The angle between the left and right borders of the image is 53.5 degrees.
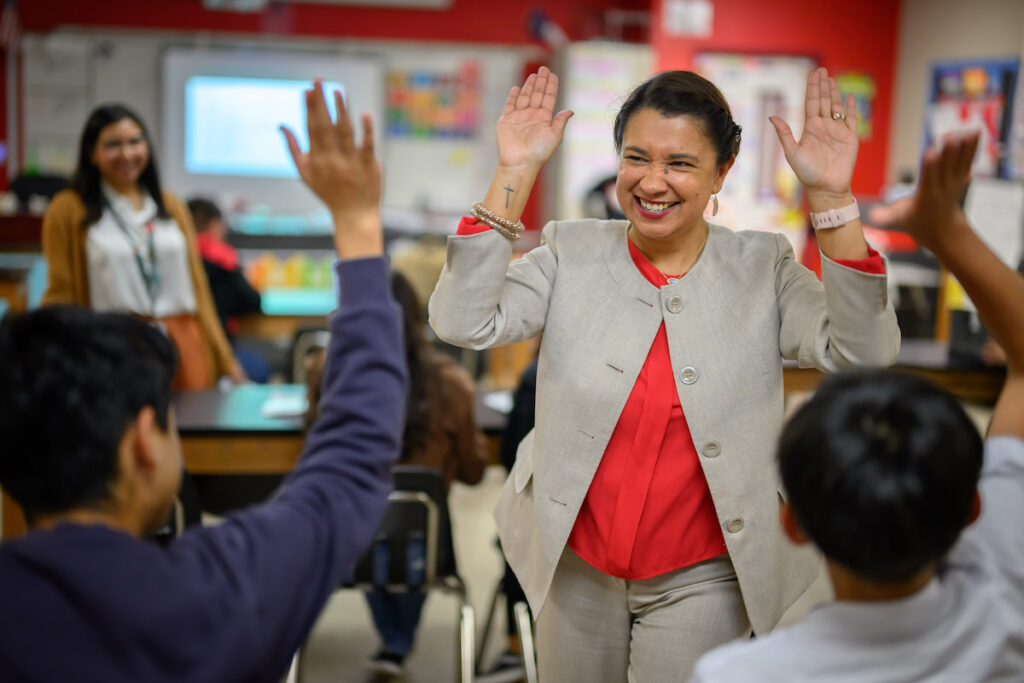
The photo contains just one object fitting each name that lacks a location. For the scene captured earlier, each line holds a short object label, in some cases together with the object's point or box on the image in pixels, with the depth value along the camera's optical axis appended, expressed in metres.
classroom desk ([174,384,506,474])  3.05
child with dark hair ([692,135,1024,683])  0.91
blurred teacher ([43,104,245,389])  3.41
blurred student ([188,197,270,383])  4.90
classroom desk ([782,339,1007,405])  3.93
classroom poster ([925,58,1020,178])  6.79
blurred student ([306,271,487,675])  2.90
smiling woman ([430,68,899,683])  1.58
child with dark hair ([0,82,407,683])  0.84
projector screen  8.52
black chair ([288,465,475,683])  2.54
